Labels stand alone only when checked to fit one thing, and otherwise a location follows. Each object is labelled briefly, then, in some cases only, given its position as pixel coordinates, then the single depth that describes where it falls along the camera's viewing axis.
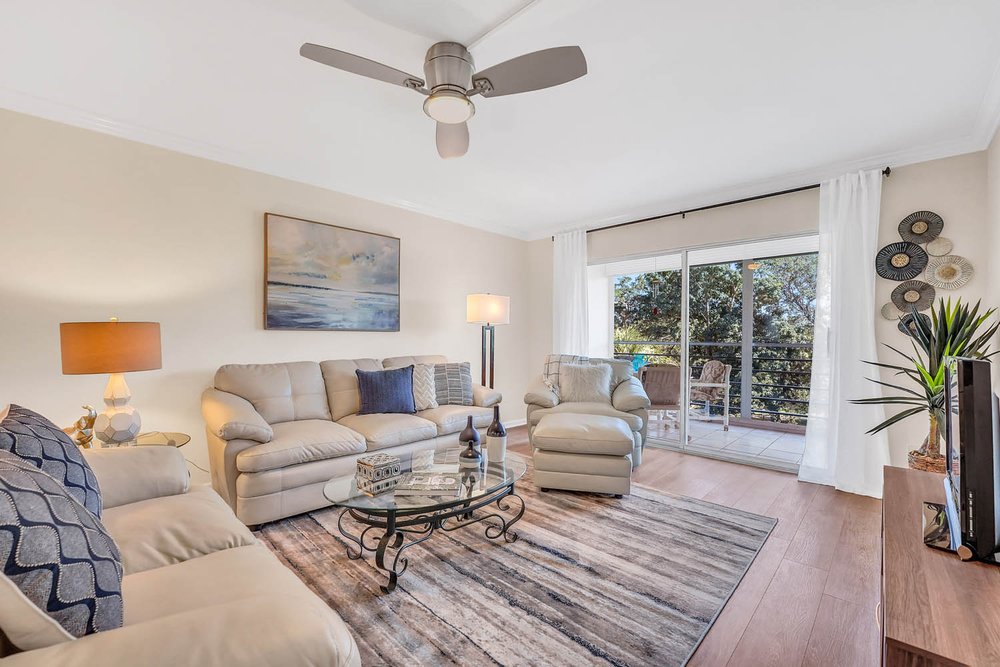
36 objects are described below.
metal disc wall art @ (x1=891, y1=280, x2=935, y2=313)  3.07
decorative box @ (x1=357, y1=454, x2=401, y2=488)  2.14
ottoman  2.99
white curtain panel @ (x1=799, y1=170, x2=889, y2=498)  3.25
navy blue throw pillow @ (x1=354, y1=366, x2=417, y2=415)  3.46
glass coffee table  1.97
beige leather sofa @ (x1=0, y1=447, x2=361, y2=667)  0.74
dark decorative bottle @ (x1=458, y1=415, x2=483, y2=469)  2.46
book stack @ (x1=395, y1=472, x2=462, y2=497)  2.11
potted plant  2.60
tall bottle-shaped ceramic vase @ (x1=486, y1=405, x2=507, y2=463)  2.59
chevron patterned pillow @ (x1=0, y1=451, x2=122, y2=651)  0.72
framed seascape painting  3.47
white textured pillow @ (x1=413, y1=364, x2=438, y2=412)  3.71
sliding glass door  4.56
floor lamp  4.31
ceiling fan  1.73
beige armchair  3.71
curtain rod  3.24
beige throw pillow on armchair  4.07
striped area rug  1.62
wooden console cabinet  0.85
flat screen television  1.12
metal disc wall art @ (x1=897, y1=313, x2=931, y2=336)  2.91
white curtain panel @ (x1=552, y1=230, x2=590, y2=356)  5.09
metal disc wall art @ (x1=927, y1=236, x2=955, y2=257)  3.01
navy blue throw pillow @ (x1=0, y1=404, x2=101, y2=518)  1.20
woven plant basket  2.60
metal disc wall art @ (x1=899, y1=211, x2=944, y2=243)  3.06
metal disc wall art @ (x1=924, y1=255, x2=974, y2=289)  2.95
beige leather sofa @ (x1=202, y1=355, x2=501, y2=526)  2.53
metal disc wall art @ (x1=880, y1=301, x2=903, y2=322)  3.19
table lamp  2.22
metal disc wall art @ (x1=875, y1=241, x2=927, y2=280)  3.12
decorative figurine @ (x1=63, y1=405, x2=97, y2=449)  2.38
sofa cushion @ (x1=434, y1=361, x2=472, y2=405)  3.92
